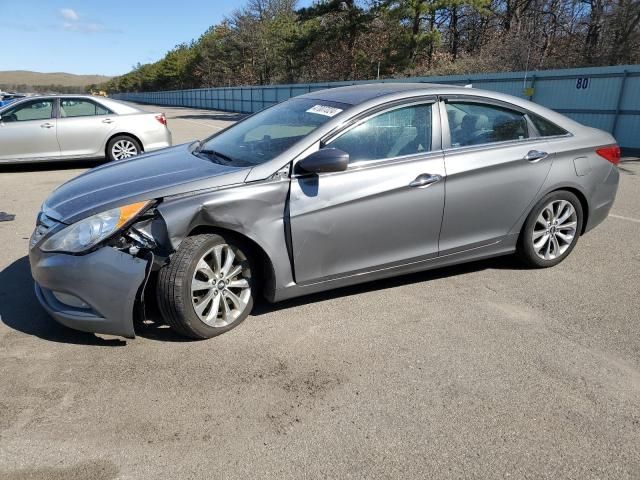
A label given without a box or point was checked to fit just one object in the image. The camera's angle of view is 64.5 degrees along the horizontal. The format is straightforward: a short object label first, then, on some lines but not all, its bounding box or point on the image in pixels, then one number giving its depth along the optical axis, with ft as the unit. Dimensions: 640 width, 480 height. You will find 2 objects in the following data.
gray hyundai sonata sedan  10.17
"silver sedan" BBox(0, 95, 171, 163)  31.63
